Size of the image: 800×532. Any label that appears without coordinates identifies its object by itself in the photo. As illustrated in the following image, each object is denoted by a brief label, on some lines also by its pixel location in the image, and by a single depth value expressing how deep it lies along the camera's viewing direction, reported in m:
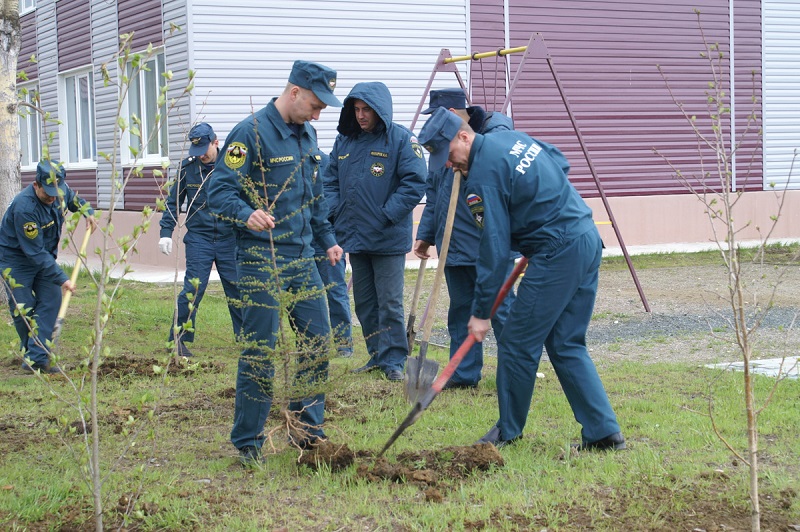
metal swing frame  9.30
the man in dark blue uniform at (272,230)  4.54
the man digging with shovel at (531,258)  4.59
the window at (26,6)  21.25
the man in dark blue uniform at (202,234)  7.61
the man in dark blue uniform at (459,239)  6.29
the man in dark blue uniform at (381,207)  6.80
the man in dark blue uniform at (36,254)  7.14
